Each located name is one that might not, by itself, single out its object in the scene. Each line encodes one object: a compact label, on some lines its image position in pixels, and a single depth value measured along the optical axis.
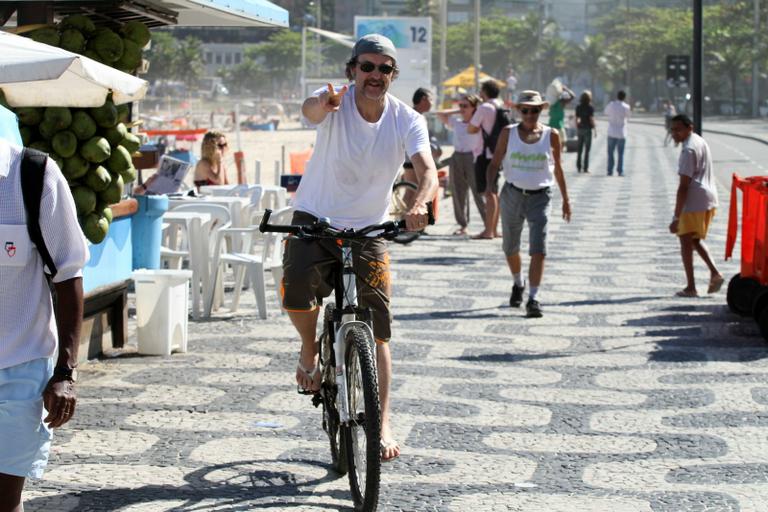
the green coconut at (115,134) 11.52
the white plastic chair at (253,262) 13.69
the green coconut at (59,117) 10.94
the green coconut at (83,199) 11.15
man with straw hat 14.00
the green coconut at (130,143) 11.73
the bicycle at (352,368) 6.69
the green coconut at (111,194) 11.46
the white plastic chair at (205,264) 13.81
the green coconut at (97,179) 11.29
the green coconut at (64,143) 10.92
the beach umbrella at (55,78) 6.68
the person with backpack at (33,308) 4.86
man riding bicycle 7.44
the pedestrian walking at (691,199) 15.15
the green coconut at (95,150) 11.13
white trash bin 11.56
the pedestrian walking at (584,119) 38.81
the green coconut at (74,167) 11.10
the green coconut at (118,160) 11.59
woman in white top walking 21.47
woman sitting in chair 19.29
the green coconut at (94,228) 11.22
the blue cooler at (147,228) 14.33
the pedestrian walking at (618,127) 38.46
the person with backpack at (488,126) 21.08
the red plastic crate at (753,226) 12.95
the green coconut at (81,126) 11.10
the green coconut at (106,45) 11.97
